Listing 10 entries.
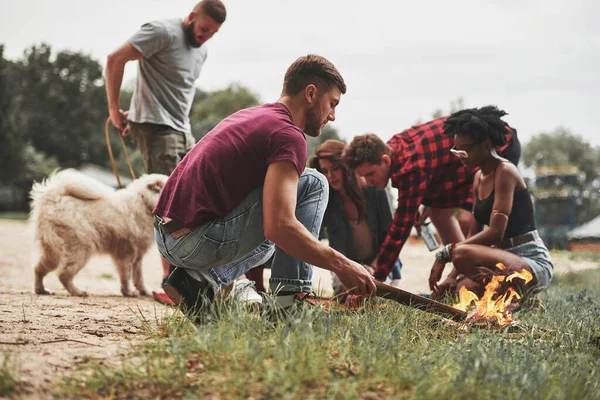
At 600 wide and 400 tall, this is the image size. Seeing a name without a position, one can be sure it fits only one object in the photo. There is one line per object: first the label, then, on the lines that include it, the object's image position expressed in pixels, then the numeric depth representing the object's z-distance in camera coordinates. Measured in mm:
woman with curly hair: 4723
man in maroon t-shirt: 2887
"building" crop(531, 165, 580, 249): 32094
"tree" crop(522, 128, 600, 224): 49344
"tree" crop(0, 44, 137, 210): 43094
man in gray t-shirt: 5602
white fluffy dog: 5988
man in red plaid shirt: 5344
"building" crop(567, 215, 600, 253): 25359
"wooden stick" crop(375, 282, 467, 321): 3398
